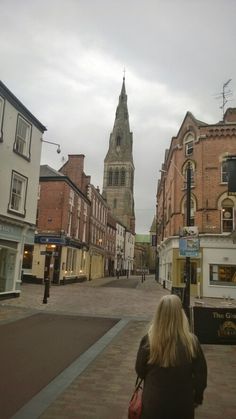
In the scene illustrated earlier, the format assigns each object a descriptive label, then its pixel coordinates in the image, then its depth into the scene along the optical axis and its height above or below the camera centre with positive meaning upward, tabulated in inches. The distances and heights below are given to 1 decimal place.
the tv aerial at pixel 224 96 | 1347.4 +637.1
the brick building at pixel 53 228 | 1256.2 +142.1
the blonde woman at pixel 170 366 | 124.0 -29.5
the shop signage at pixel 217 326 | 370.6 -44.3
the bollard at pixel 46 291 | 711.4 -37.0
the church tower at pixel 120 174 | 3722.9 +997.1
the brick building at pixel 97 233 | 1786.5 +203.6
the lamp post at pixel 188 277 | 483.9 +0.8
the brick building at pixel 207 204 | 1061.8 +214.5
